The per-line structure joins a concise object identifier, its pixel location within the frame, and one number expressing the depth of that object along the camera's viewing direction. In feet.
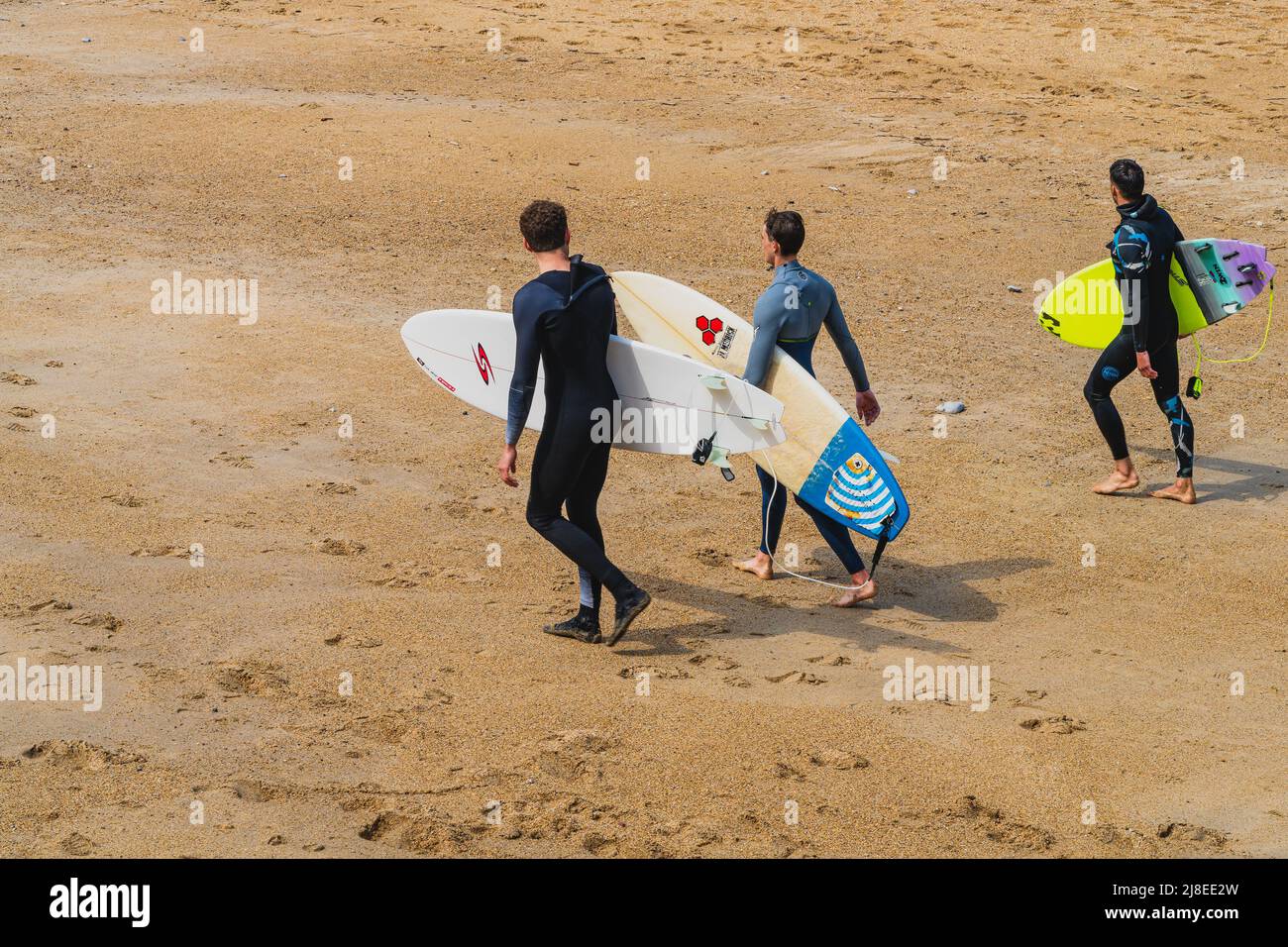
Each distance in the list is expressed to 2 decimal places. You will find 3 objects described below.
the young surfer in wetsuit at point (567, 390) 36.78
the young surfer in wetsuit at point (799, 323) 41.57
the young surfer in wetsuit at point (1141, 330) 48.57
